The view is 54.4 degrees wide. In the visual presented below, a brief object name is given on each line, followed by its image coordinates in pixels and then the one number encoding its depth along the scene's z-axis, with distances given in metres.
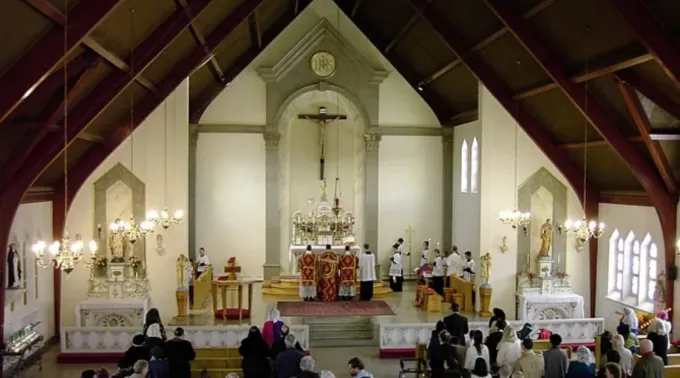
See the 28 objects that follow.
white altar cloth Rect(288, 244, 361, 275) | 22.19
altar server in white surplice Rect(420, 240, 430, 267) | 23.03
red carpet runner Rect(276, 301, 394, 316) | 18.24
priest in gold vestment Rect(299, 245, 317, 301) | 19.64
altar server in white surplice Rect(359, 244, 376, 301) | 20.03
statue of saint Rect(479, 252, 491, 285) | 18.73
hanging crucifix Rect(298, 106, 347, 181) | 24.19
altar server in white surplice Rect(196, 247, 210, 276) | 20.88
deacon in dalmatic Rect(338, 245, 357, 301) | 19.86
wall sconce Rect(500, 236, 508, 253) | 19.09
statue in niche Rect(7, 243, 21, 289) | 14.77
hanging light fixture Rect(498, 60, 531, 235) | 17.77
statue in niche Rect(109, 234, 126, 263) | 17.88
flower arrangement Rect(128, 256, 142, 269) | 18.00
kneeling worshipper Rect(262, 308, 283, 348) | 12.33
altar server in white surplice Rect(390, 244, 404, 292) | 22.42
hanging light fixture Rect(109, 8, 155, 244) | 13.77
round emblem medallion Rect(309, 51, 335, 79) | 23.28
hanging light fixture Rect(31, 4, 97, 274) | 10.77
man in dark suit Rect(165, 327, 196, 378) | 10.34
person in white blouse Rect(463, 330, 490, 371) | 10.41
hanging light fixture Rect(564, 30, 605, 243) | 15.41
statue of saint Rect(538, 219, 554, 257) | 19.02
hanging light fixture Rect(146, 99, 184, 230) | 17.14
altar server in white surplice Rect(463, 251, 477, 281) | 19.44
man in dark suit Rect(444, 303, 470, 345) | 12.66
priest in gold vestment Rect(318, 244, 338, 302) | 19.81
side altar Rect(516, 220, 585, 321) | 18.62
